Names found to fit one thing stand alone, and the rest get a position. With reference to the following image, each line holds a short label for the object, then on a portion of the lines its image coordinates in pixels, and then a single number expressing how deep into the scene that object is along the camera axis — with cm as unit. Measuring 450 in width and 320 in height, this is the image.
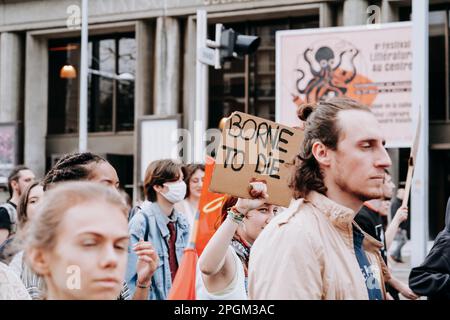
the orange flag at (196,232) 345
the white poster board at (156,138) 2348
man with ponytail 276
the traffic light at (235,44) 1278
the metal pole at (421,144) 1216
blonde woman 247
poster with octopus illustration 2030
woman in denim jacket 588
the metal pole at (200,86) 1225
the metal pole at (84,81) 2175
